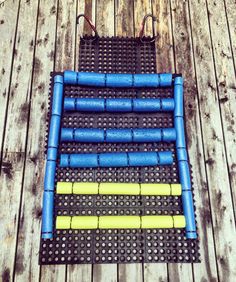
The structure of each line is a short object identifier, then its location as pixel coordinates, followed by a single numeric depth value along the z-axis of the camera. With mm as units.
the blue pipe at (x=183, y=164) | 1996
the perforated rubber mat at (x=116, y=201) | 1957
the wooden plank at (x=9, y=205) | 1924
